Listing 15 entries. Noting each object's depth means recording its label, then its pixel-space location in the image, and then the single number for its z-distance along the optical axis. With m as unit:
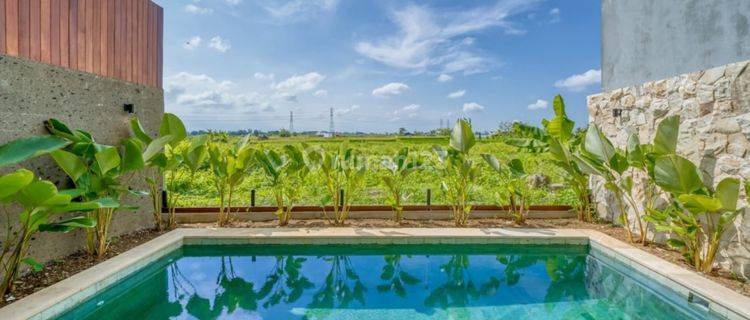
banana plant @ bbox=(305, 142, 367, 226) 5.61
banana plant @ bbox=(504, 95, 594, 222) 5.27
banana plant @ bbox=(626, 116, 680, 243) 4.02
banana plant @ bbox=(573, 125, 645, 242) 4.69
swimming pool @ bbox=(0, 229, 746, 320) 3.37
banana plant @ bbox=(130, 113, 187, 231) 4.21
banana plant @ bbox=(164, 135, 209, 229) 4.95
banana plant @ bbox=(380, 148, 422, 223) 5.73
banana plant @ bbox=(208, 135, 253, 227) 5.24
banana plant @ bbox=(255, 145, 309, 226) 5.55
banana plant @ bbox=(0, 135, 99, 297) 2.55
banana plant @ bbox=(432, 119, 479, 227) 5.71
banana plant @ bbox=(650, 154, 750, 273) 3.44
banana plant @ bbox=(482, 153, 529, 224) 5.80
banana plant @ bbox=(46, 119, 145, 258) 3.54
